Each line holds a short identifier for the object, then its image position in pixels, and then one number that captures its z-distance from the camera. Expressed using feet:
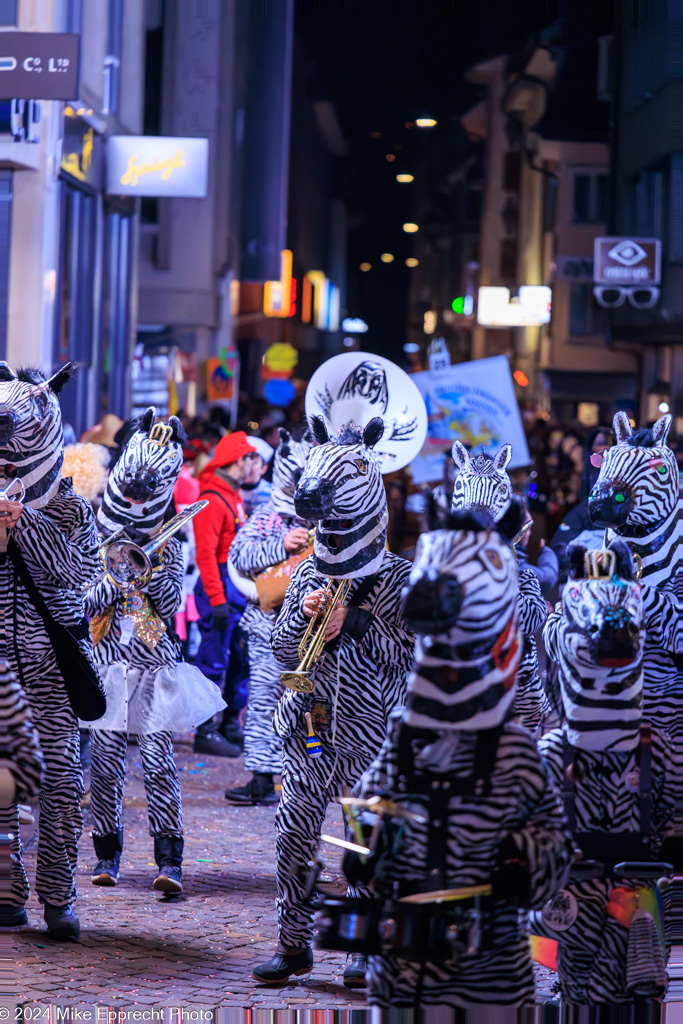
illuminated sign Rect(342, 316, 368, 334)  211.98
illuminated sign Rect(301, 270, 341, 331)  197.36
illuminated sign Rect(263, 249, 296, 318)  135.64
